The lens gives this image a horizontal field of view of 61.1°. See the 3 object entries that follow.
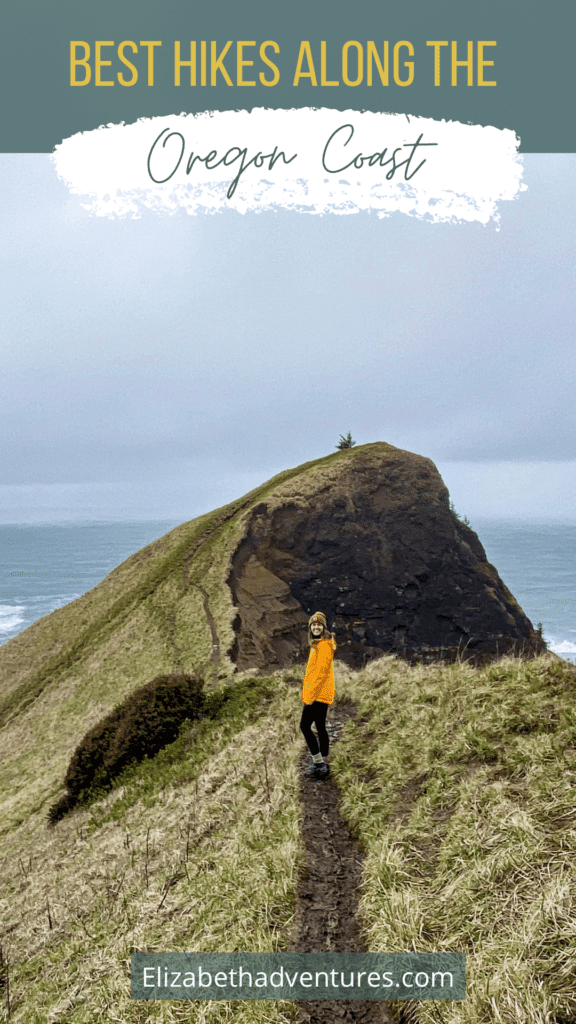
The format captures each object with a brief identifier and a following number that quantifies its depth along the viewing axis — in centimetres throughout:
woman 888
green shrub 1509
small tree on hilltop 5094
